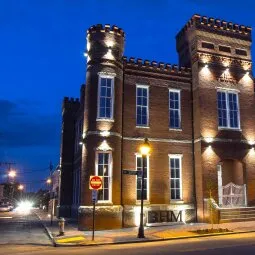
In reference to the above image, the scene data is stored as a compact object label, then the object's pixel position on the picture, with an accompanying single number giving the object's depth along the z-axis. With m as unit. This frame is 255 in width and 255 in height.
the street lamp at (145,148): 18.14
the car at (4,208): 59.28
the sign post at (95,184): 16.30
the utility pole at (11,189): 116.47
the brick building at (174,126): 22.09
